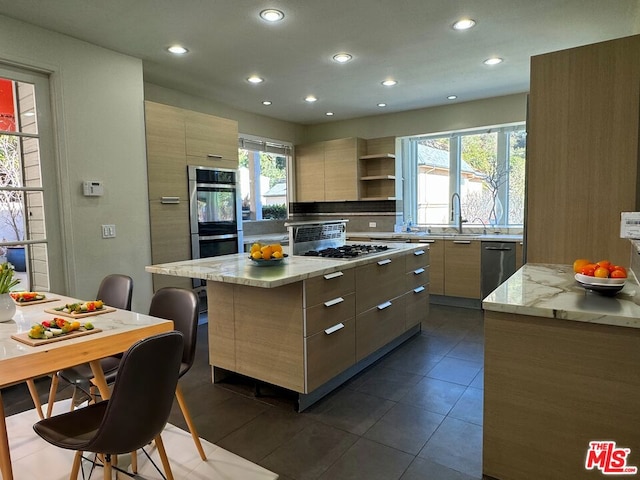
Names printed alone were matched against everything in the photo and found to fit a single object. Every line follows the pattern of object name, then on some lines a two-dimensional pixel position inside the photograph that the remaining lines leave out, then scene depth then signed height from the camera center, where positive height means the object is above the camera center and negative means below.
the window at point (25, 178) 2.97 +0.29
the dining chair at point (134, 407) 1.32 -0.66
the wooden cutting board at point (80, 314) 1.91 -0.48
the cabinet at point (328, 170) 5.96 +0.61
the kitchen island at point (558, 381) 1.47 -0.69
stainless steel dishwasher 4.68 -0.68
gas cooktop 3.03 -0.35
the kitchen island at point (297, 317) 2.40 -0.71
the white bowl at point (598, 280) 1.66 -0.33
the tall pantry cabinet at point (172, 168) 3.79 +0.43
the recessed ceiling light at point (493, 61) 3.80 +1.38
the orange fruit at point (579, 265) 1.91 -0.30
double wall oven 4.15 +0.00
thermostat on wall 3.28 +0.21
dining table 1.40 -0.50
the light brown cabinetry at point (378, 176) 5.89 +0.46
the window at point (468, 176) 5.34 +0.42
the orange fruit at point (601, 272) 1.72 -0.30
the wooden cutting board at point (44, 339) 1.50 -0.47
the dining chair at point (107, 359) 2.02 -0.79
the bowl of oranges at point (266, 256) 2.60 -0.29
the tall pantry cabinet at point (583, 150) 2.19 +0.30
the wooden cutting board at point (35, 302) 2.18 -0.48
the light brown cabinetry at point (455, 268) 4.91 -0.77
